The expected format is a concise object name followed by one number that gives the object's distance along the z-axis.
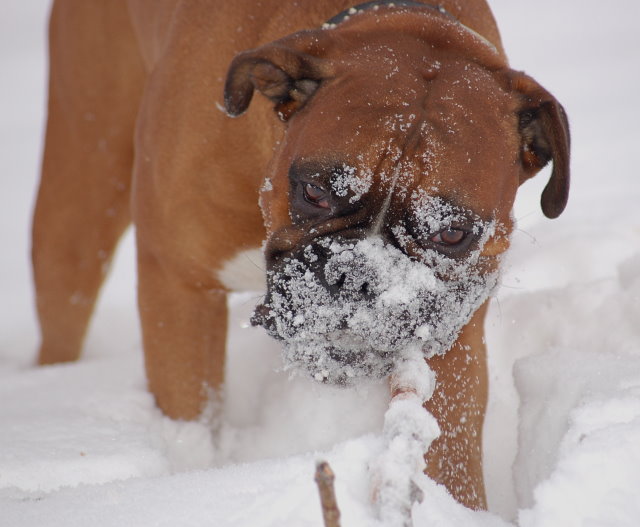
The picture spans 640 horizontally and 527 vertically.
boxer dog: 2.13
